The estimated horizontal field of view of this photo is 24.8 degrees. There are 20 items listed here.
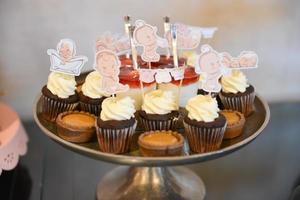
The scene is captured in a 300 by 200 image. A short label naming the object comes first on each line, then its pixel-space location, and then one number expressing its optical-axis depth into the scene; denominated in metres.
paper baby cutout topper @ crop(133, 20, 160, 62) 0.85
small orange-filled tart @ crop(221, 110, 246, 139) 0.86
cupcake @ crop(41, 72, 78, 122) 0.91
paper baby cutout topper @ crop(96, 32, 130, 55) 0.92
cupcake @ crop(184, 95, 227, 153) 0.84
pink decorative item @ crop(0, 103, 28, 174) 0.91
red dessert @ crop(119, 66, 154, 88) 0.91
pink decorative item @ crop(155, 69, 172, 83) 0.87
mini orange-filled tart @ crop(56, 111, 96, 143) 0.86
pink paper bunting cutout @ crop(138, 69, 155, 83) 0.87
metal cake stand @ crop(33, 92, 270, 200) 0.81
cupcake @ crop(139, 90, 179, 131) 0.87
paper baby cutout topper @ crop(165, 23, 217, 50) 0.95
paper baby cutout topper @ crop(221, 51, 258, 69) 0.90
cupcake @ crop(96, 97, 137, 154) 0.84
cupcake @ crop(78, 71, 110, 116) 0.91
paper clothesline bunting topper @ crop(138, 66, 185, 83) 0.87
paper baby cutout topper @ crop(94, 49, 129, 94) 0.82
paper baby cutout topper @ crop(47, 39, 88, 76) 0.88
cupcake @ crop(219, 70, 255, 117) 0.93
